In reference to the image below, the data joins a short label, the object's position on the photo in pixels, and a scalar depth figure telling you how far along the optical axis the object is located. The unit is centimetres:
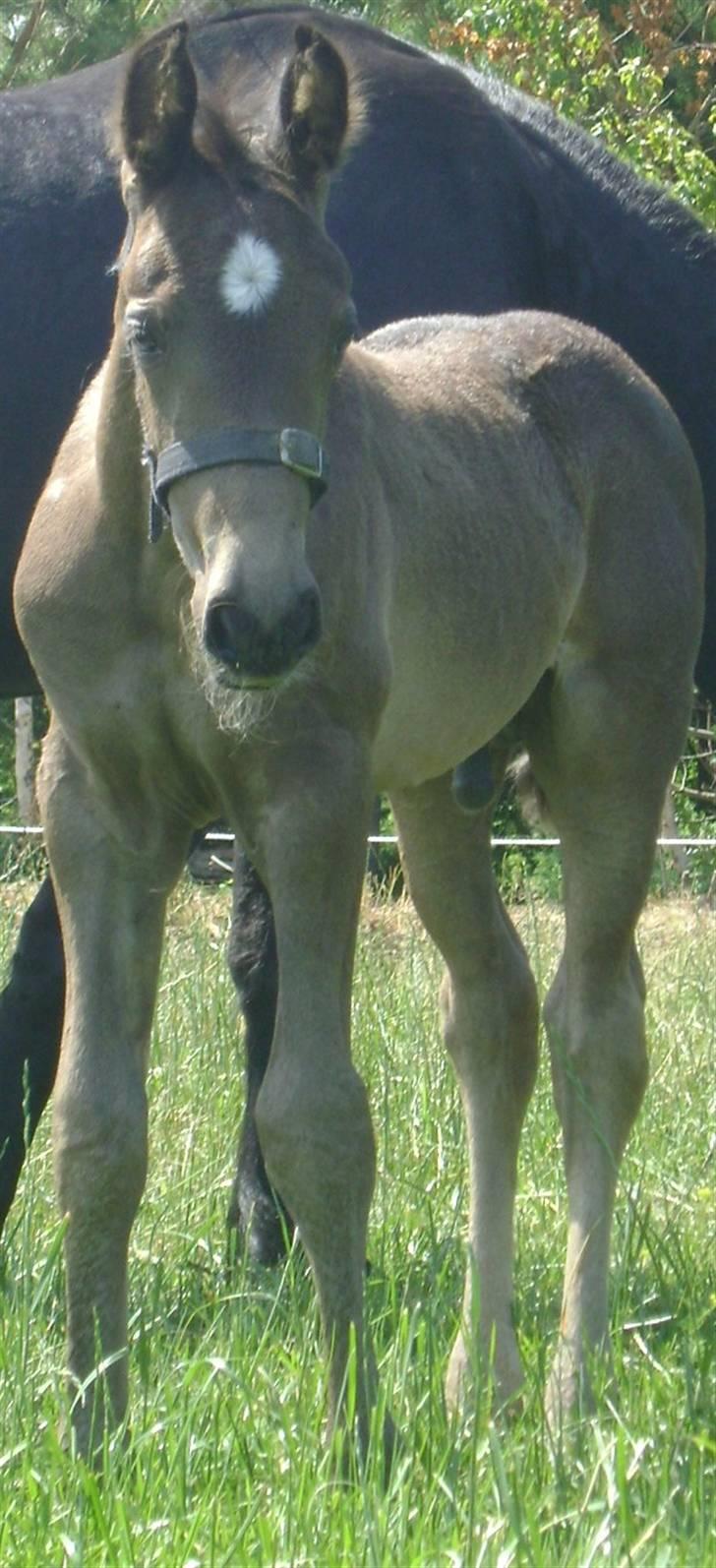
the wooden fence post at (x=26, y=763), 1609
